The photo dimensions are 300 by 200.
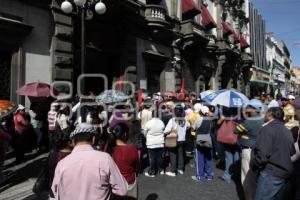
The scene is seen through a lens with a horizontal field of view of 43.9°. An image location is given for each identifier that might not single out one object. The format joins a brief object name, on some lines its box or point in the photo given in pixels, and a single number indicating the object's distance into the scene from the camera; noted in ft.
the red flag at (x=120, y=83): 53.14
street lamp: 33.96
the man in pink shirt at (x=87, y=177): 11.02
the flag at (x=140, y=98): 38.38
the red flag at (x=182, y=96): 49.54
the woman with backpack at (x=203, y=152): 28.40
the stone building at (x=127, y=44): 37.29
